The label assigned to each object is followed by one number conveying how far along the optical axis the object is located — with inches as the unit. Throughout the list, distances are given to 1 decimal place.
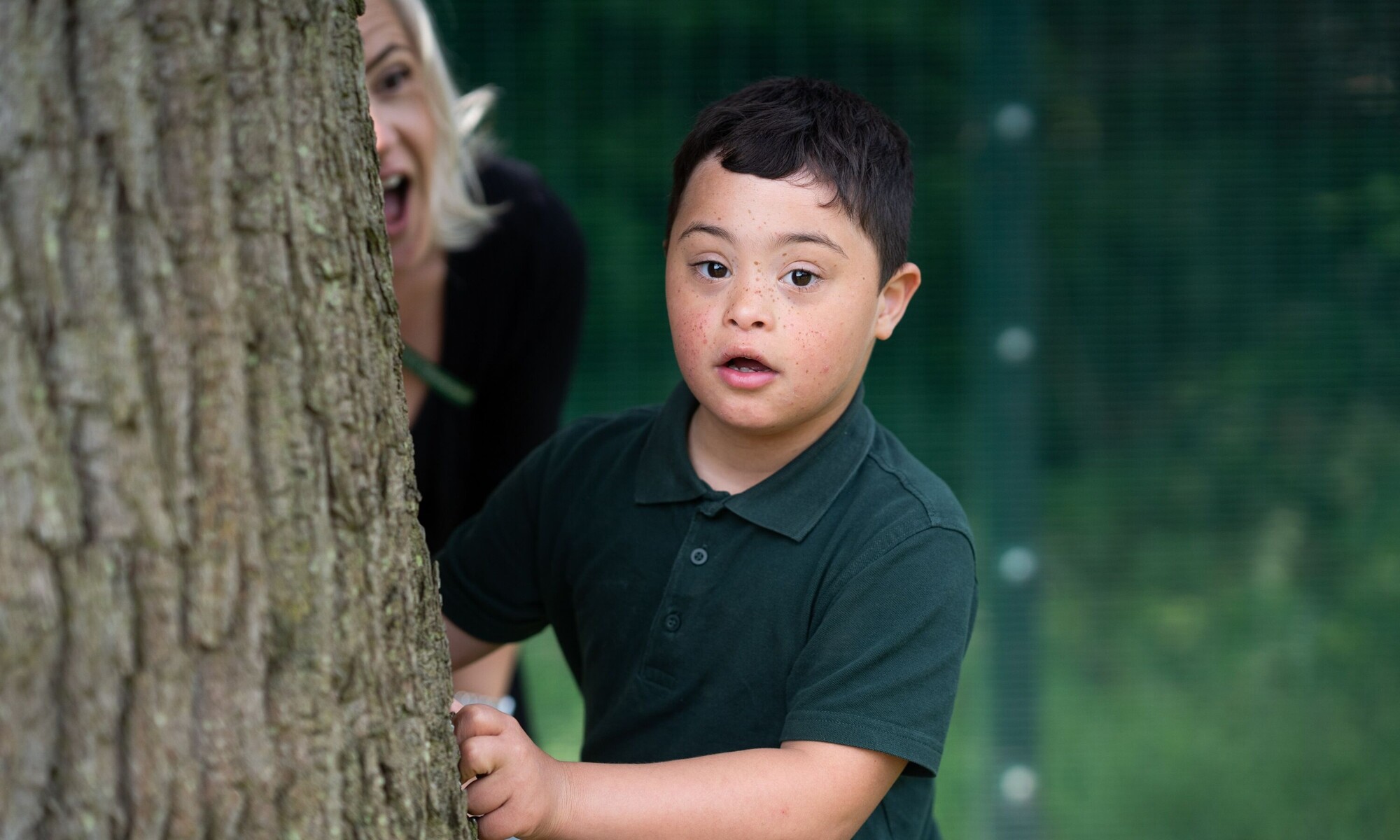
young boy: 152.2
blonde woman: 172.6
